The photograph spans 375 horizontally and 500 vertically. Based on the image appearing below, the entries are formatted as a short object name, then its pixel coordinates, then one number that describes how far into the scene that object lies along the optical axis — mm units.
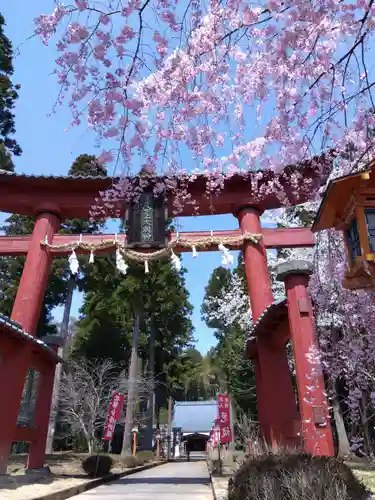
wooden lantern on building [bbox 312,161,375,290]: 4914
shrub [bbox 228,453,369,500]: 4086
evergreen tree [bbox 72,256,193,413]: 22828
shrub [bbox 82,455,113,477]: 12406
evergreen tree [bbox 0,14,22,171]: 17125
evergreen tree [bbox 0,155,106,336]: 20794
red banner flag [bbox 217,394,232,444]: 14252
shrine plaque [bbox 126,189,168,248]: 10344
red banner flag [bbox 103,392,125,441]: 14180
